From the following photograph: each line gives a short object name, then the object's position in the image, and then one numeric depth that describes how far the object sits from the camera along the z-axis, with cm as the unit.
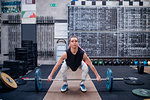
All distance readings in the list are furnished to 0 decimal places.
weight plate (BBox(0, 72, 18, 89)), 218
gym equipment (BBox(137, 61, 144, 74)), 371
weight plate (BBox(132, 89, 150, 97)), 208
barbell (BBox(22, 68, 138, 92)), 217
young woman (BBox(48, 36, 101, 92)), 209
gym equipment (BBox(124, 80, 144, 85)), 274
